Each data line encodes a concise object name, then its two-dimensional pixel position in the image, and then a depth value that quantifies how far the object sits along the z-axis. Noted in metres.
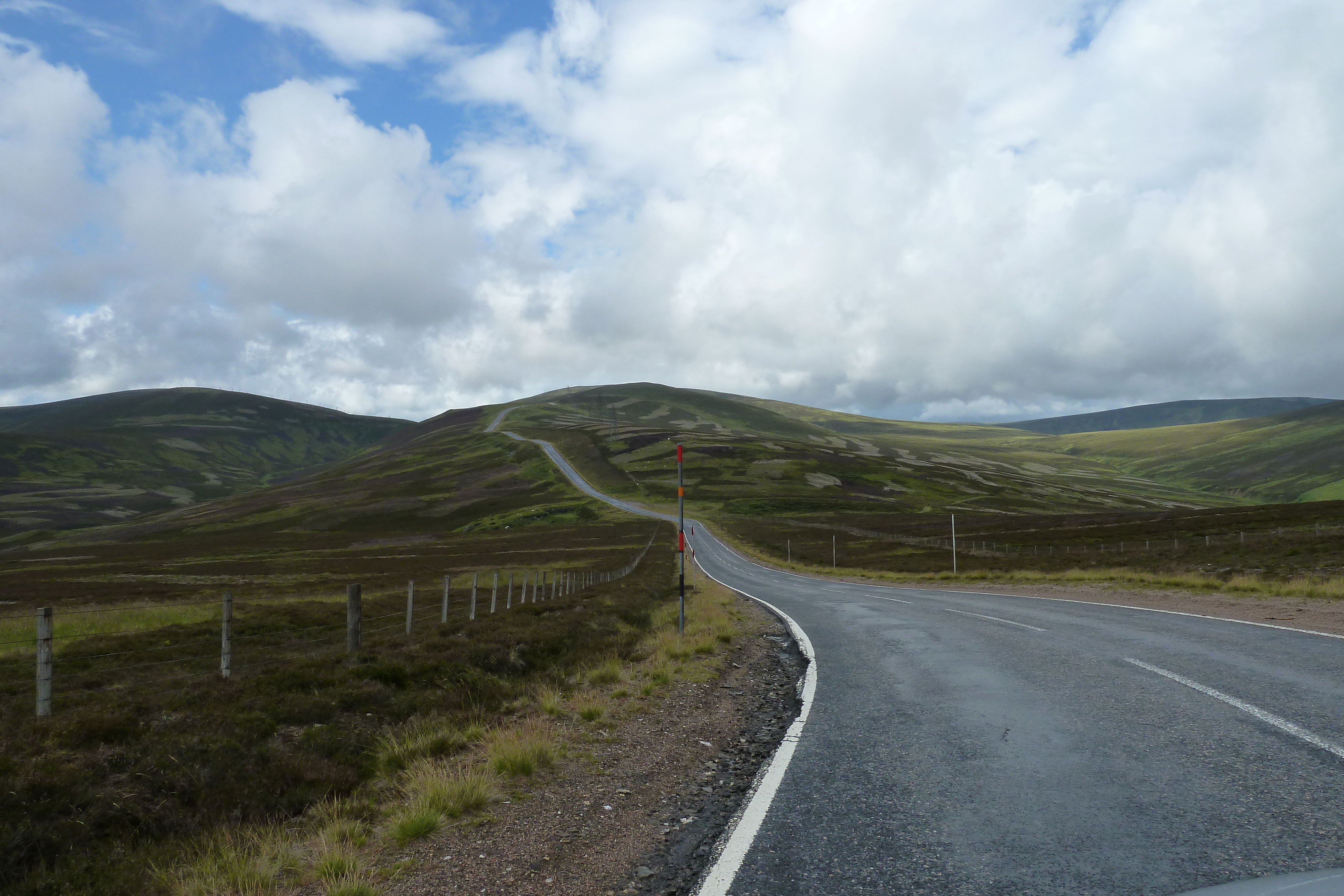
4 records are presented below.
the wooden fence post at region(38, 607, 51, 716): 9.36
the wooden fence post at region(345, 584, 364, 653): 13.74
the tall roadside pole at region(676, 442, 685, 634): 14.15
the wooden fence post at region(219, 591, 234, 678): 12.17
